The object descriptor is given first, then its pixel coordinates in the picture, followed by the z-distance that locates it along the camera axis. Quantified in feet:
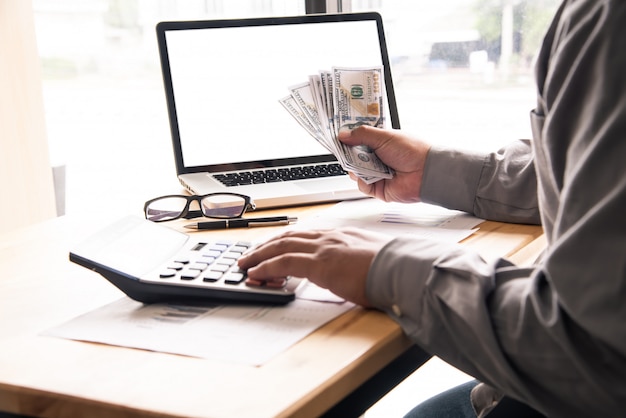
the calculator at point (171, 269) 2.69
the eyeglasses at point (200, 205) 4.05
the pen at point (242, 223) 3.85
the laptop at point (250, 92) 4.76
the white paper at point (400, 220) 3.64
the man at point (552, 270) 2.10
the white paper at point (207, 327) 2.32
